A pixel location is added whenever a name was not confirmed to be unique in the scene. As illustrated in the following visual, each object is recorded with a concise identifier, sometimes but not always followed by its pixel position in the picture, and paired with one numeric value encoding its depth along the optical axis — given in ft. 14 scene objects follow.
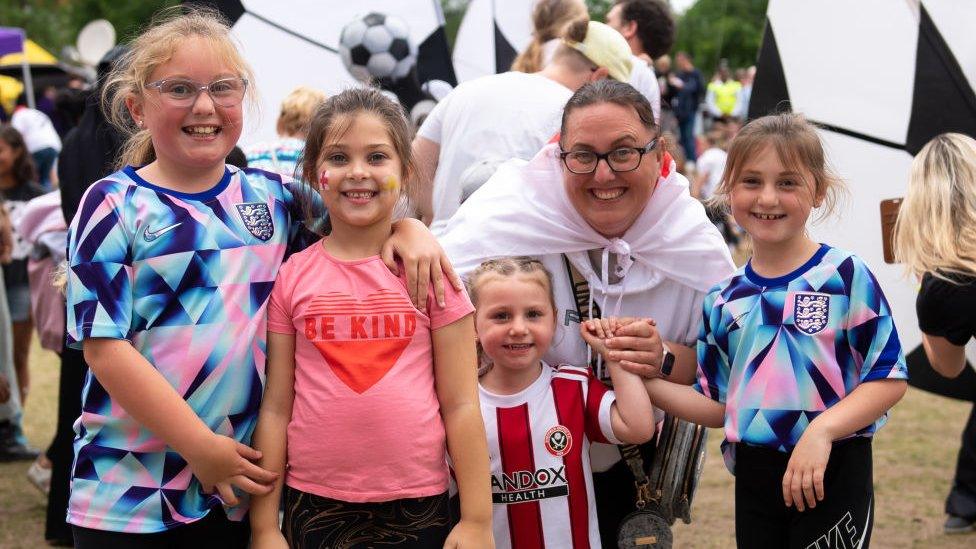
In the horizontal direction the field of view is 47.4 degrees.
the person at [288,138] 15.51
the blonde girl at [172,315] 7.87
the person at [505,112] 14.57
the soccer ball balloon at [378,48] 19.47
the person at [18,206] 24.14
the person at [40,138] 36.04
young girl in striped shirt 9.49
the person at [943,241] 13.43
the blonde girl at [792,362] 8.98
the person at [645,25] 20.57
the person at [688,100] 61.72
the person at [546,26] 18.26
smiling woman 9.61
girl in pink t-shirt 8.21
